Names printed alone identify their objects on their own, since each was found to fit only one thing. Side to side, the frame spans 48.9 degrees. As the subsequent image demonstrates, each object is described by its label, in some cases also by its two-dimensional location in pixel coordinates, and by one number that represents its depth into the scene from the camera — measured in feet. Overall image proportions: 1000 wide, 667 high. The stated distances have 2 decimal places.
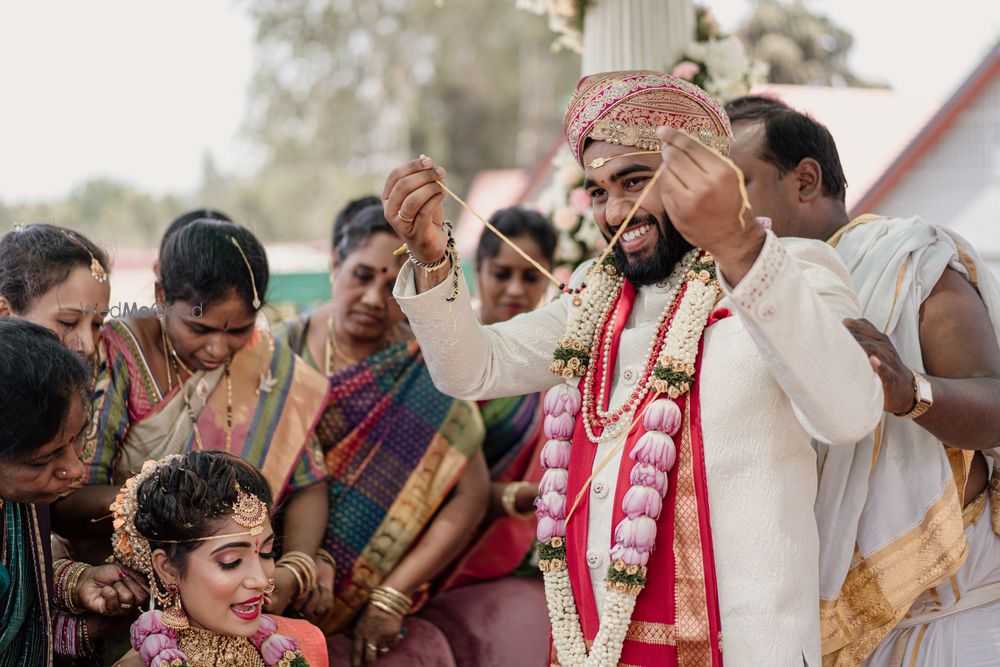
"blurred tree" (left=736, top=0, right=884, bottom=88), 52.24
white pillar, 16.87
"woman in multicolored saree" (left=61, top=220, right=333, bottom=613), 10.48
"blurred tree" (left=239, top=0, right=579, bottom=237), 94.12
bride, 9.04
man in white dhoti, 8.80
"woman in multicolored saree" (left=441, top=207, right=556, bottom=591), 13.30
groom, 6.72
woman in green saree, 8.29
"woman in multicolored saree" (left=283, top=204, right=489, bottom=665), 12.00
